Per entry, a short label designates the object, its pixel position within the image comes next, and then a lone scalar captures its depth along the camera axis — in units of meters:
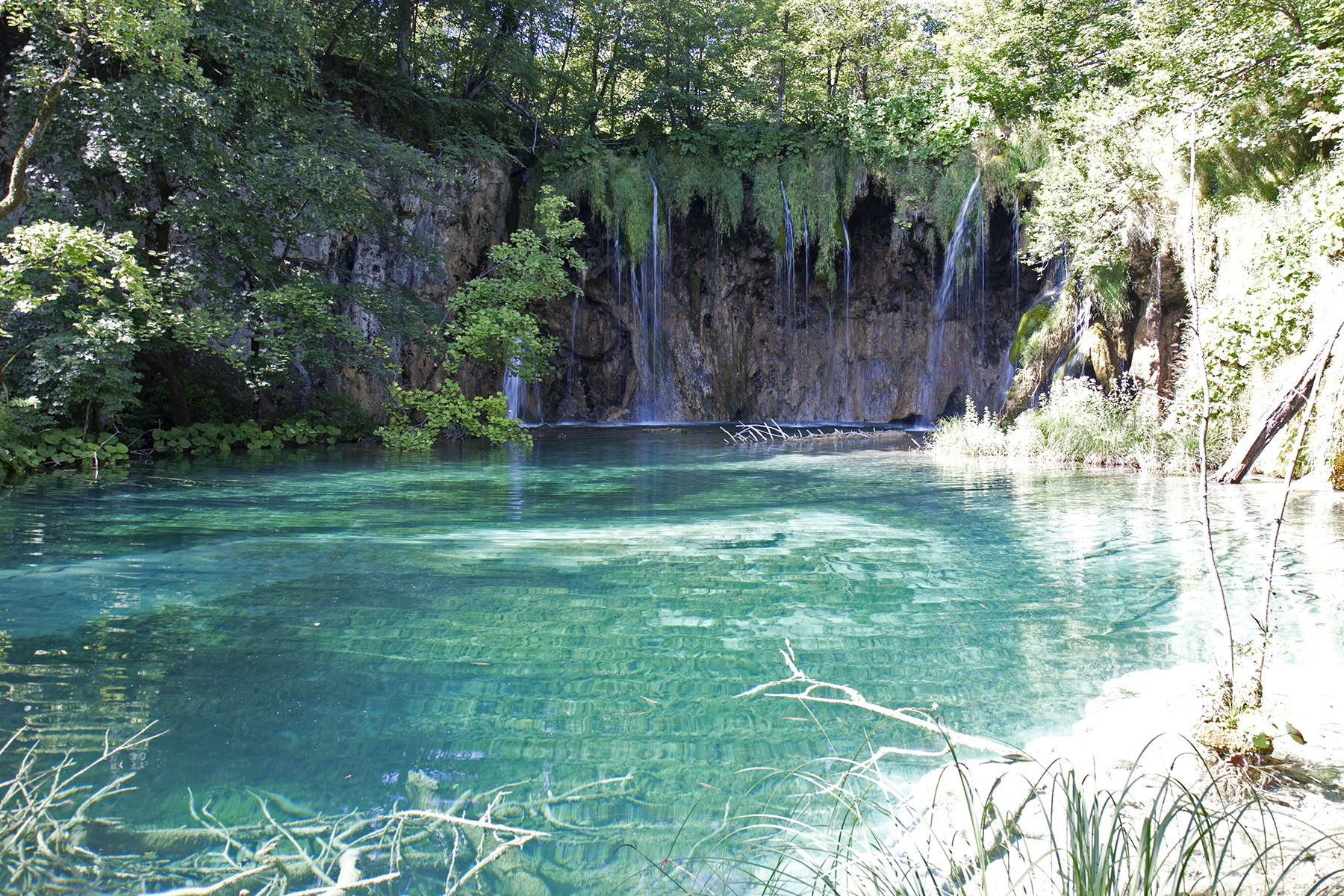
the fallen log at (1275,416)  5.63
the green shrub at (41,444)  9.68
